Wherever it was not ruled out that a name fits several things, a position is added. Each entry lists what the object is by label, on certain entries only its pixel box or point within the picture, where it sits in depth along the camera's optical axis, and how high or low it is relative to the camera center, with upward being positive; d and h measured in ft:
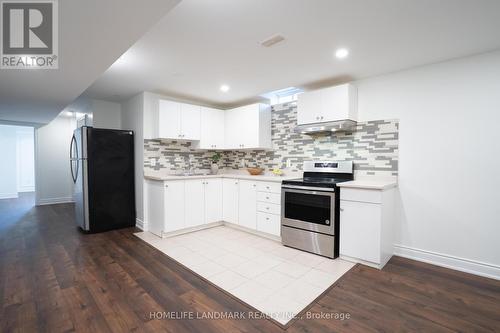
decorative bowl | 14.15 -0.66
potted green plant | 15.39 -0.21
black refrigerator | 12.44 -0.99
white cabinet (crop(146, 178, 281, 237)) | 11.69 -2.38
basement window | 13.01 +3.87
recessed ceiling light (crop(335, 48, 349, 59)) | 7.97 +3.76
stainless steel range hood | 10.25 +1.54
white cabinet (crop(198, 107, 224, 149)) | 14.40 +1.99
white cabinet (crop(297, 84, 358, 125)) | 10.14 +2.54
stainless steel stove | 9.36 -2.12
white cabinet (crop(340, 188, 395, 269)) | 8.46 -2.45
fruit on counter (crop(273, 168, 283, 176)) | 13.30 -0.68
